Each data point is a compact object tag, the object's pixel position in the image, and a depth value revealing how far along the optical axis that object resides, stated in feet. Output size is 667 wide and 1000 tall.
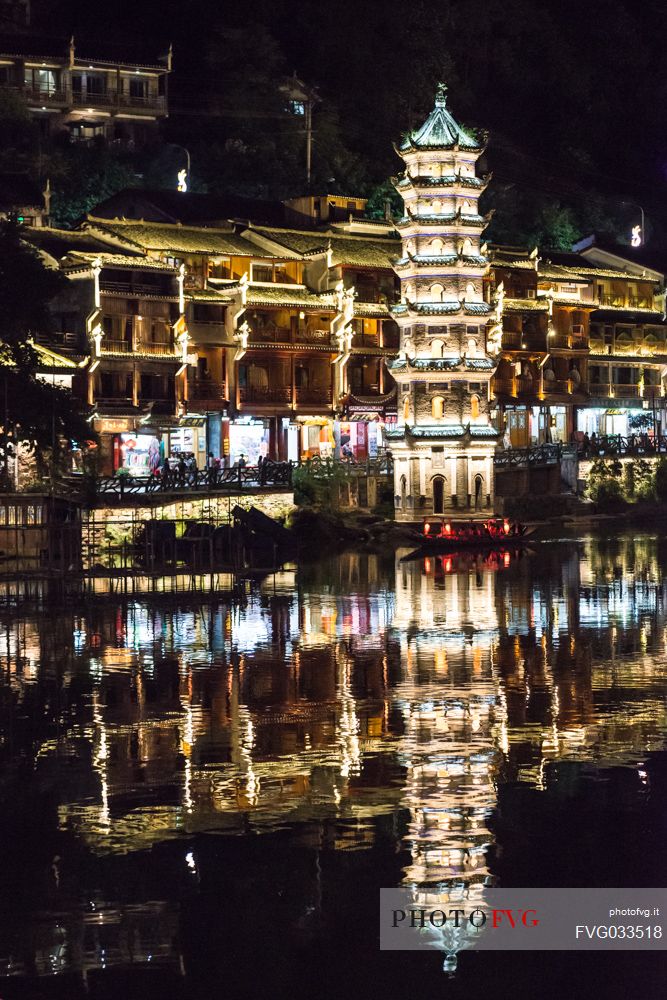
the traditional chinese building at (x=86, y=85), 322.55
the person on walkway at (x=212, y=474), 211.00
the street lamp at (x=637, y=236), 377.91
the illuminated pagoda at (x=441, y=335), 232.94
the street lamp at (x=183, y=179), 304.71
